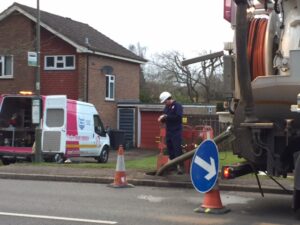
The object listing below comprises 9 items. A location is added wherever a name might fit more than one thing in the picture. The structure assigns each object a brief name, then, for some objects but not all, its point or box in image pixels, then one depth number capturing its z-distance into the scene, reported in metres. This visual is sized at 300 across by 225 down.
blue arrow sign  8.61
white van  18.72
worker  12.45
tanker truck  7.69
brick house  30.14
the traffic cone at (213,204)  8.77
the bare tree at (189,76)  51.19
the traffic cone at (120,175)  11.76
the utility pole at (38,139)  17.19
